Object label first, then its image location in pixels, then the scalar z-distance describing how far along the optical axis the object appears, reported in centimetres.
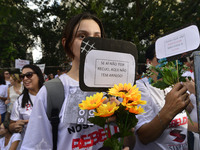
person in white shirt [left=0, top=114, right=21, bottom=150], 271
